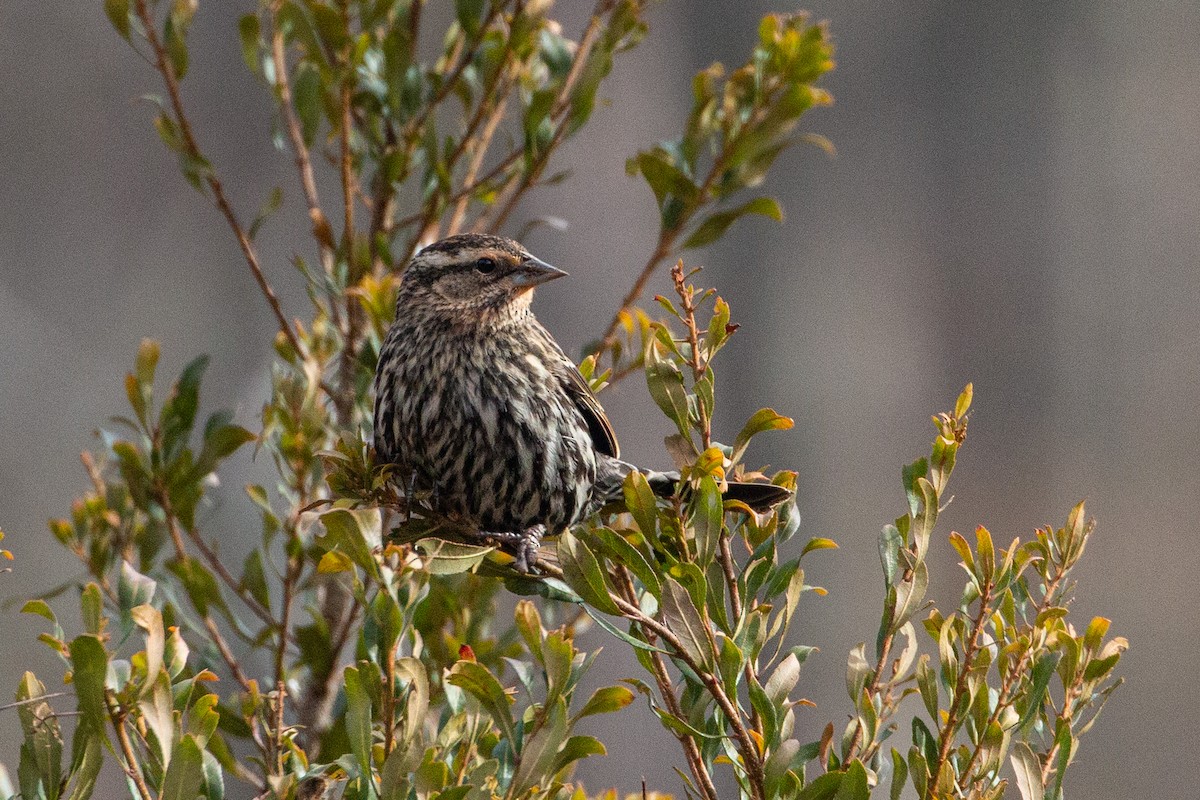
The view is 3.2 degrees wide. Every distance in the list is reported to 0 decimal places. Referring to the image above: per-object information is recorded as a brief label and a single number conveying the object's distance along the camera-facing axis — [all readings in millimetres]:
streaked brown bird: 6614
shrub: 6491
